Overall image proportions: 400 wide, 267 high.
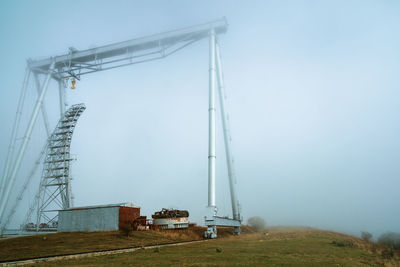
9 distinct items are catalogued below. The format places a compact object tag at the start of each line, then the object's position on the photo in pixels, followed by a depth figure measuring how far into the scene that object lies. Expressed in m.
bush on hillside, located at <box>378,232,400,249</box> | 26.56
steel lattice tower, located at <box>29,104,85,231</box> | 39.72
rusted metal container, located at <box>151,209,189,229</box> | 33.38
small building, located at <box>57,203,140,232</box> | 30.86
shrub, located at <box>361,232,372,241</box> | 33.72
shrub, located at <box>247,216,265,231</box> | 43.34
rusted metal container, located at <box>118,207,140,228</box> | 30.89
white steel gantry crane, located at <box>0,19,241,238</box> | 34.25
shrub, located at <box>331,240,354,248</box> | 21.55
